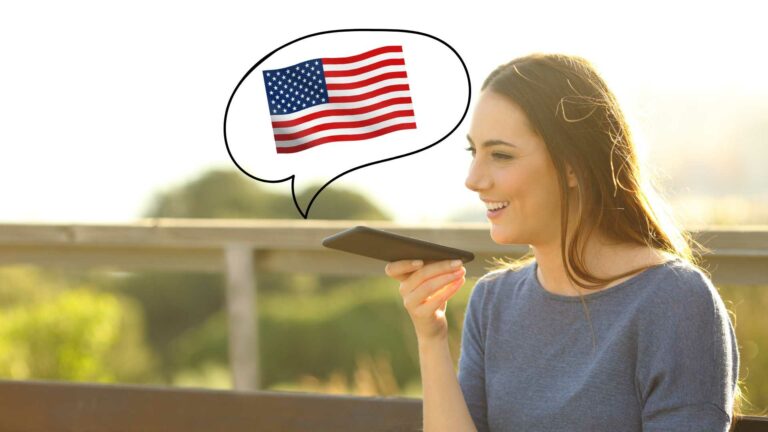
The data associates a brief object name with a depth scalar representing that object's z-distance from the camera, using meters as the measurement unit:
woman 3.46
